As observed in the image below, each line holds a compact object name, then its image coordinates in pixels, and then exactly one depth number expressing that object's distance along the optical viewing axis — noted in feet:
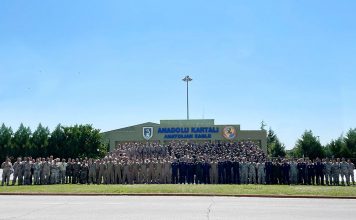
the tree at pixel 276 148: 221.54
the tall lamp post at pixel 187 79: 172.86
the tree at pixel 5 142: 197.88
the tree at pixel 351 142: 185.26
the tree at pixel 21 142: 197.47
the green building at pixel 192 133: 132.77
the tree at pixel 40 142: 194.18
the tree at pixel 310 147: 192.44
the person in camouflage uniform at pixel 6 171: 73.31
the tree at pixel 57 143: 190.29
